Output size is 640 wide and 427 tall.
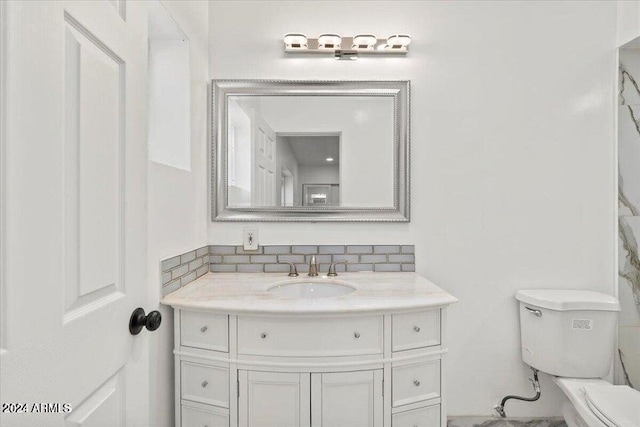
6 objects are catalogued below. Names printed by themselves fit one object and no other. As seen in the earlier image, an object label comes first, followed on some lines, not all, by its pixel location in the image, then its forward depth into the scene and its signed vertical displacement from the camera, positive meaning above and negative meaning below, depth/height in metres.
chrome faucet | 1.88 -0.30
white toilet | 1.75 -0.63
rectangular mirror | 1.98 +0.32
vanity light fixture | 1.91 +0.87
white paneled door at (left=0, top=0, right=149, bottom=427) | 0.55 +0.00
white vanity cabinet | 1.34 -0.60
